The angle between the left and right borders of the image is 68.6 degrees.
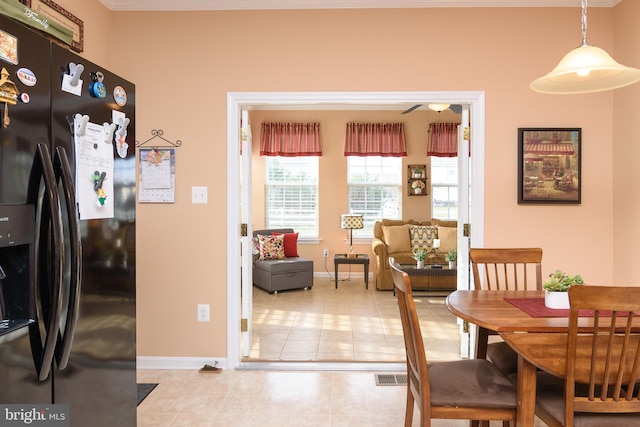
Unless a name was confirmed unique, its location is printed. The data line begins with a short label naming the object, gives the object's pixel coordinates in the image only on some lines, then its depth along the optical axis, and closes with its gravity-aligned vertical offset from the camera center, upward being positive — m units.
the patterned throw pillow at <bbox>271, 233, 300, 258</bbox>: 6.97 -0.55
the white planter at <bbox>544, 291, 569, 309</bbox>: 2.15 -0.42
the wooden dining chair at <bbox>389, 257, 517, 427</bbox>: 1.88 -0.75
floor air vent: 3.19 -1.19
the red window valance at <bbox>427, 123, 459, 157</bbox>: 7.56 +1.11
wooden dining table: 1.70 -0.50
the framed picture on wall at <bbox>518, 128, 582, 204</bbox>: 3.34 +0.32
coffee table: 6.25 -0.91
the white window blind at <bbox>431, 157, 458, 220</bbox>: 7.75 +0.36
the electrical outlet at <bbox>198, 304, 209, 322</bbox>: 3.46 -0.77
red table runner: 2.03 -0.46
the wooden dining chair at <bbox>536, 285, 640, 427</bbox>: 1.54 -0.56
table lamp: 7.21 -0.21
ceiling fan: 4.27 +1.14
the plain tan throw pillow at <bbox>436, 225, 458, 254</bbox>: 6.99 -0.47
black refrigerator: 1.31 -0.08
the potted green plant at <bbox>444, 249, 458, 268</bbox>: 6.27 -0.66
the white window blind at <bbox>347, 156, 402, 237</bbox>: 7.82 +0.34
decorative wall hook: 3.45 +0.50
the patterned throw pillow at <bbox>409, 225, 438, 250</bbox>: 7.07 -0.42
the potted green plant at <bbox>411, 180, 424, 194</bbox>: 7.66 +0.37
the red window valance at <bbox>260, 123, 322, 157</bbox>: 7.62 +1.11
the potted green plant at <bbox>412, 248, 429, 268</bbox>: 6.31 -0.66
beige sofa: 6.57 -0.53
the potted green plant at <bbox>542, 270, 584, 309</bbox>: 2.15 -0.38
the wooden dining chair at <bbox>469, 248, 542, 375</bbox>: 2.35 -0.41
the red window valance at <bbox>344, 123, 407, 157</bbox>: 7.61 +1.11
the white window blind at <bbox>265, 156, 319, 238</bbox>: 7.85 +0.27
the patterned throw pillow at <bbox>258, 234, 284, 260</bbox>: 6.77 -0.57
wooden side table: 6.76 -0.76
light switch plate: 3.44 +0.09
